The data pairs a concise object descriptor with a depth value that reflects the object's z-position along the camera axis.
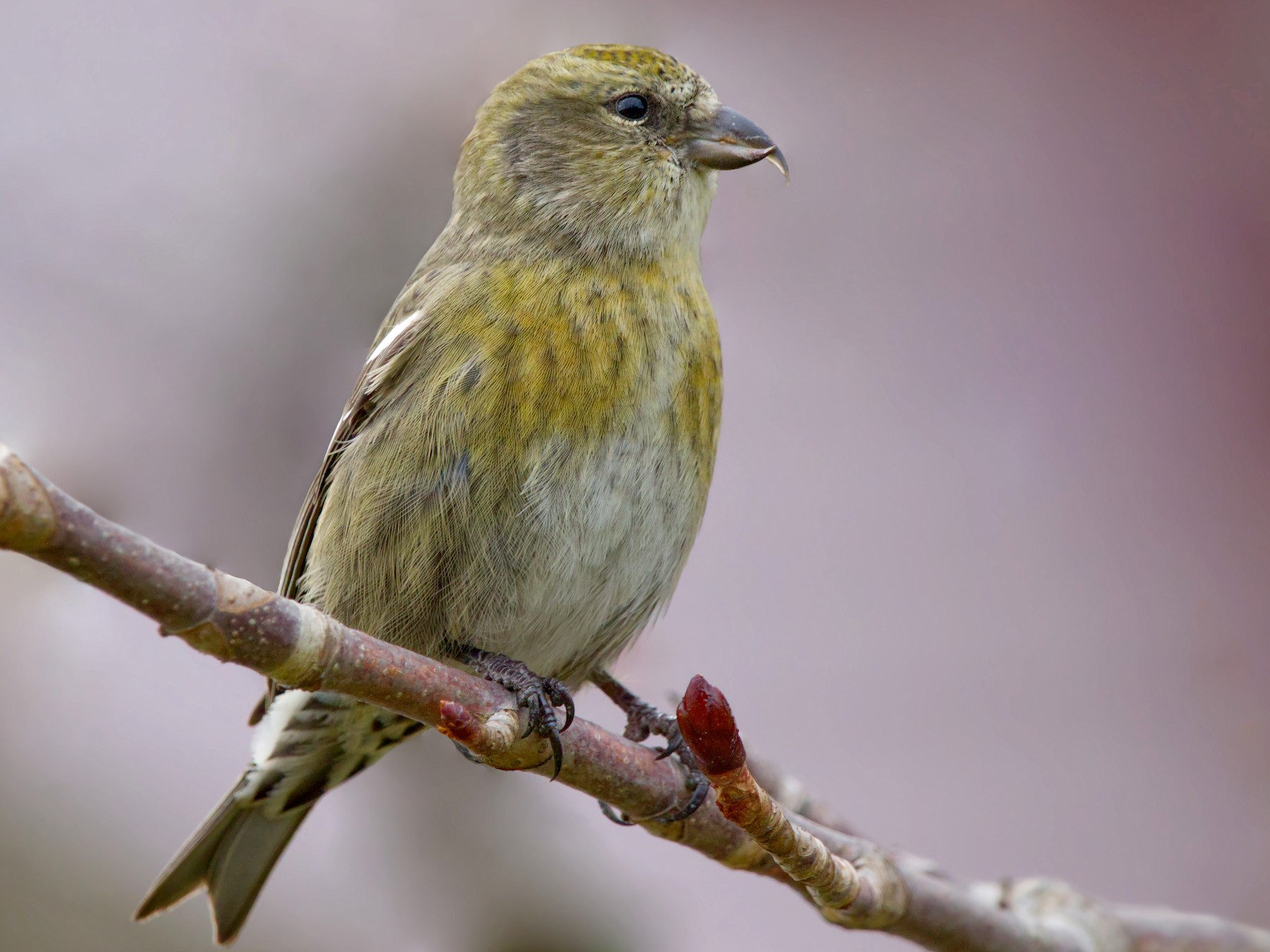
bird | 3.42
